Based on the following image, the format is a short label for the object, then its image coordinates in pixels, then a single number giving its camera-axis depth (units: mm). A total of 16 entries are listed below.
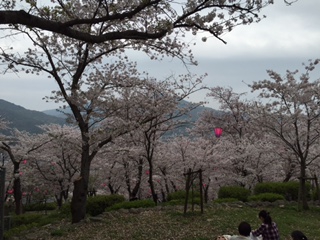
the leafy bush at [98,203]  15500
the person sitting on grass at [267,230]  6457
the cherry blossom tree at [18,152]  18719
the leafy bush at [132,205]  14456
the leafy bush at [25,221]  13876
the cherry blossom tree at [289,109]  15383
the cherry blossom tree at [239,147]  24562
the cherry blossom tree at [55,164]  24359
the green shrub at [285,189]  18609
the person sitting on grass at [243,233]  5846
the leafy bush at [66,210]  16703
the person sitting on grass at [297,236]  4721
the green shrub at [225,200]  15852
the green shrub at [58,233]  11091
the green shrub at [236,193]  17891
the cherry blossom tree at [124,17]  5814
